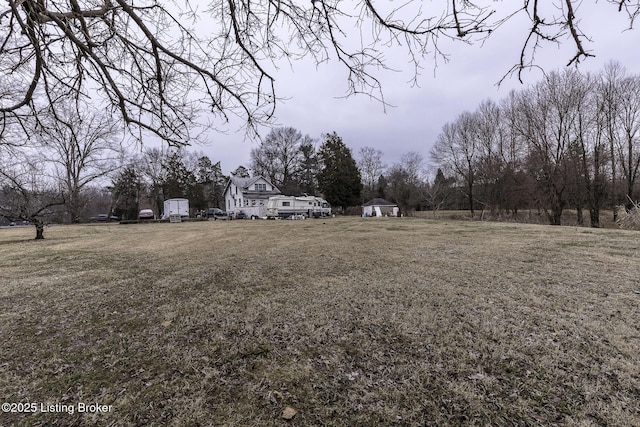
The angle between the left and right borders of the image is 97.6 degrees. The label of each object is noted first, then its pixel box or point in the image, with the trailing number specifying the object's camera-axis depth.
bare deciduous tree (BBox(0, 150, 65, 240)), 10.15
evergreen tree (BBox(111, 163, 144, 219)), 31.53
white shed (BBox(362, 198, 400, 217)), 31.92
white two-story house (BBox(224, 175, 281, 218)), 30.20
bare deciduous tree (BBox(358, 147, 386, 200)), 47.31
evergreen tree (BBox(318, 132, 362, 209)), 35.56
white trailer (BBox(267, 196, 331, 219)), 26.45
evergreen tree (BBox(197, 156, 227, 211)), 41.59
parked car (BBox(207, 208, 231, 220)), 30.71
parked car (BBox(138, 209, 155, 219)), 28.89
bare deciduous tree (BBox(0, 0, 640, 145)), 2.46
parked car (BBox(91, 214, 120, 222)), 31.05
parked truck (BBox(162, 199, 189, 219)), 27.16
